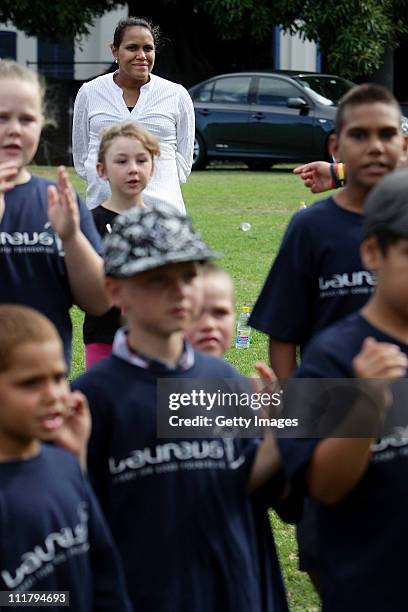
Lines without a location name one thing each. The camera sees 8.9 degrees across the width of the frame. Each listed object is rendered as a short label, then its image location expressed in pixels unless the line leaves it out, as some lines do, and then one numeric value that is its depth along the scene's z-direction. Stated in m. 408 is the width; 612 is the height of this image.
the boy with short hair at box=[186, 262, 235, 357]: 6.97
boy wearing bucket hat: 6.13
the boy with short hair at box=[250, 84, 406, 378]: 7.53
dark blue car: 41.99
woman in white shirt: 13.82
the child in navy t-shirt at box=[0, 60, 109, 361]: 7.75
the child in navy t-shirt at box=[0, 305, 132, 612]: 5.69
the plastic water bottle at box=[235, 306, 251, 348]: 17.06
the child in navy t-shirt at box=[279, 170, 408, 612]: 5.85
